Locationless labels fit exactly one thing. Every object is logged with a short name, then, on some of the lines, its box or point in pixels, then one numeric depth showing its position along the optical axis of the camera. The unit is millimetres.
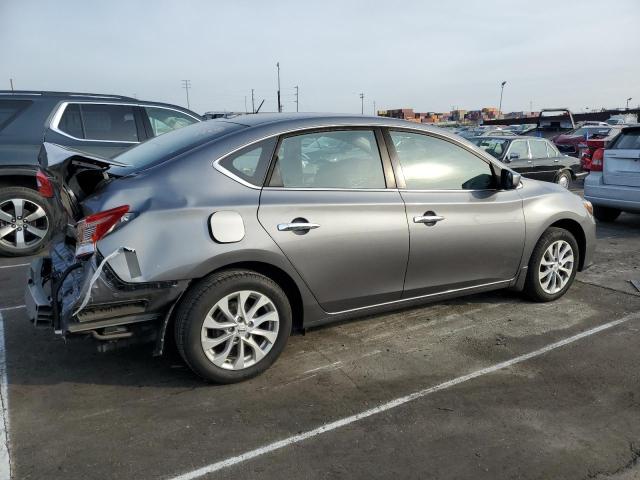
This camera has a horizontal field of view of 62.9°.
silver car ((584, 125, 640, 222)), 7574
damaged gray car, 2941
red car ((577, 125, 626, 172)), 11733
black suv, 6008
